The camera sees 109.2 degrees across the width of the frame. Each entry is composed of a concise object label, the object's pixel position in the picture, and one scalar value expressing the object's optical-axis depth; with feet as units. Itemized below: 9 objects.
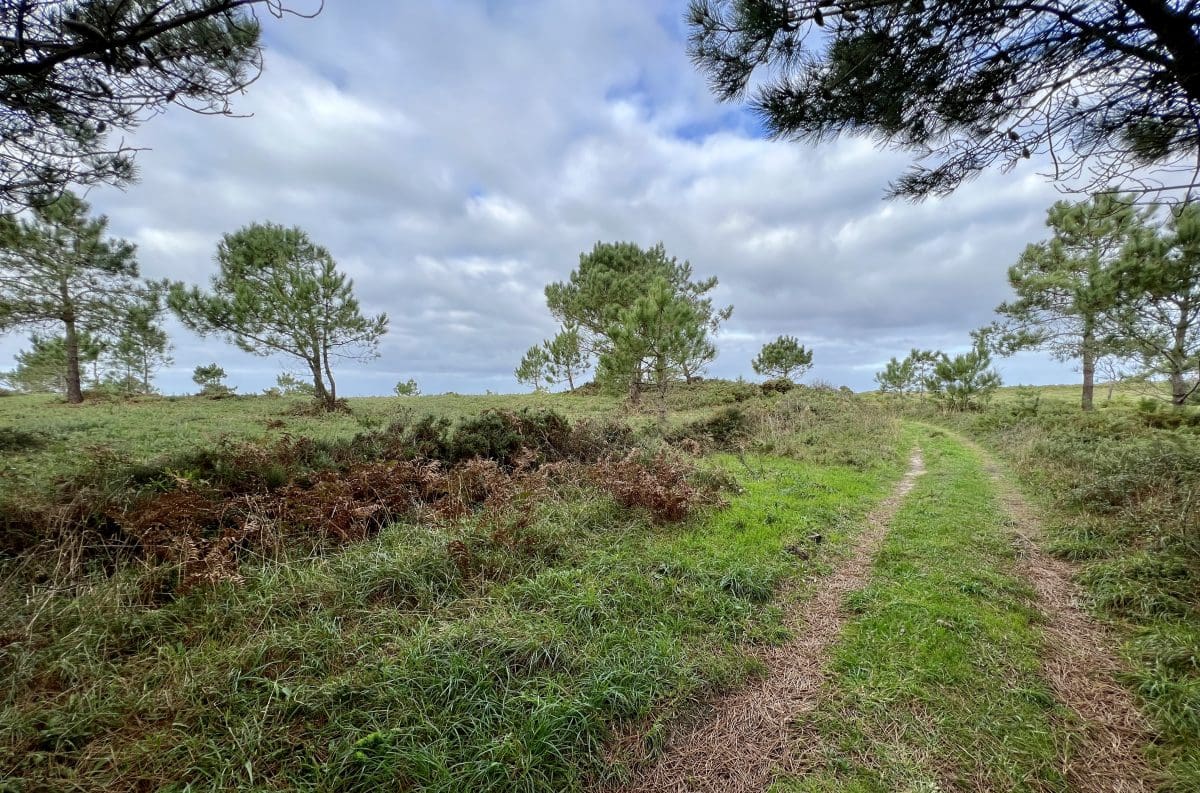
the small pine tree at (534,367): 95.25
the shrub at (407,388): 97.08
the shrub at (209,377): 78.64
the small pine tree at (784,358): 96.63
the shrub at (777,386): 82.43
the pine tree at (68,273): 43.29
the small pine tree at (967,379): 72.33
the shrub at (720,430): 39.22
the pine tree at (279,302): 52.75
